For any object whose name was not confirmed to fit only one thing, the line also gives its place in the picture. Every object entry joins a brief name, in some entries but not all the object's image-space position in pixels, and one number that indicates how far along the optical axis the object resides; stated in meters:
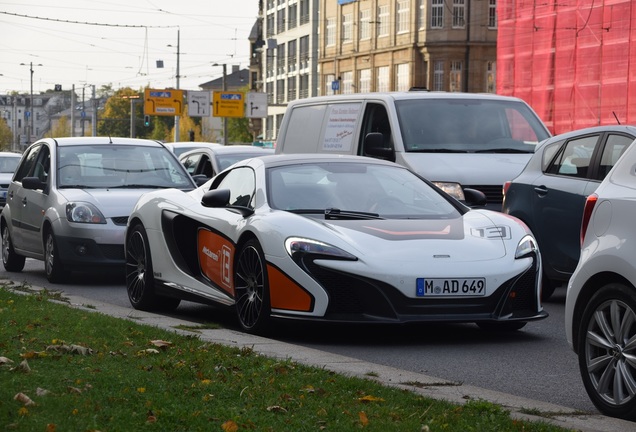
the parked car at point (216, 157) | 21.12
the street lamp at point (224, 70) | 95.00
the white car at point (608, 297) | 6.45
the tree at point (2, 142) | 197.43
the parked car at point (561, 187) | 11.86
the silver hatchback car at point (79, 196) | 14.98
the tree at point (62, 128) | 192.06
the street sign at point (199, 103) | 103.38
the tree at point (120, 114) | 169.75
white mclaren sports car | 9.26
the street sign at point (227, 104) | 104.38
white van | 15.14
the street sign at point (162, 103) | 112.51
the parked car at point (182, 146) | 29.25
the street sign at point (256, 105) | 96.85
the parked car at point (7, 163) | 36.61
